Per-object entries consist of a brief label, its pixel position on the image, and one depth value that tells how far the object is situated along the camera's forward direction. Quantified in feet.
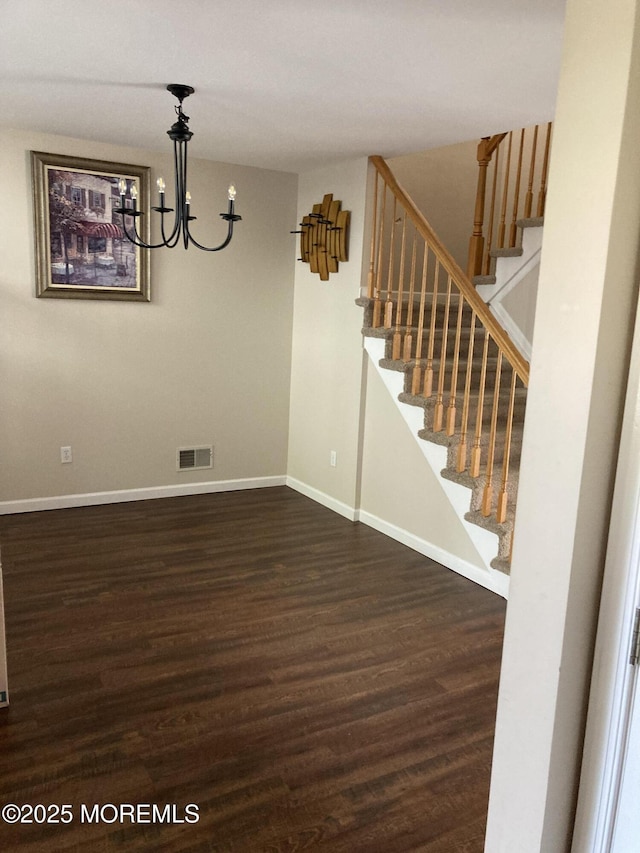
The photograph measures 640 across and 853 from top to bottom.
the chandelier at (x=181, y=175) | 10.32
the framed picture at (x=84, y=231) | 14.28
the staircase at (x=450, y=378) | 10.82
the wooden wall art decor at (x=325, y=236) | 15.42
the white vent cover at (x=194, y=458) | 16.93
